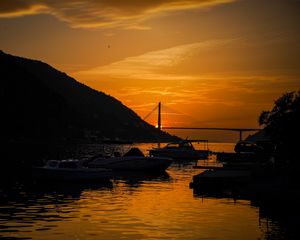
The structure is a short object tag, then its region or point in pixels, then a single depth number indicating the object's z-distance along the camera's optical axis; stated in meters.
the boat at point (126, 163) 66.69
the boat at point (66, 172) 50.94
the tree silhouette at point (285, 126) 42.78
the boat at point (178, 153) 105.38
